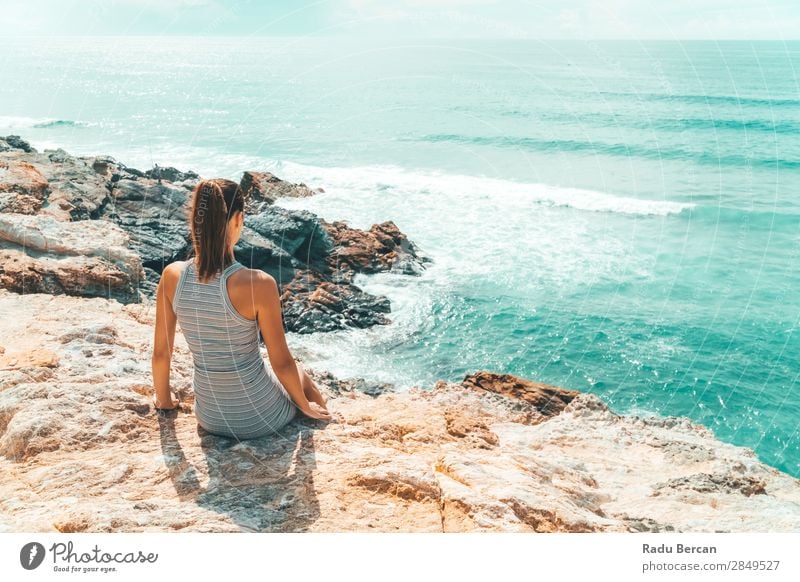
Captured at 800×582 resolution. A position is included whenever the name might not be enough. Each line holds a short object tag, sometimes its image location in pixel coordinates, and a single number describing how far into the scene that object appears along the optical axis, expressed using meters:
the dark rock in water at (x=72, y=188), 8.55
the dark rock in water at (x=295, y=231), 12.98
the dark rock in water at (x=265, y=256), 11.95
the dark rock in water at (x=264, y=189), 17.47
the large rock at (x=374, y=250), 14.02
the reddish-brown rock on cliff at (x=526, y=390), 6.48
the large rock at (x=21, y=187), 7.12
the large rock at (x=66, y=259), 5.57
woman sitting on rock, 3.03
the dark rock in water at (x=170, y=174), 19.38
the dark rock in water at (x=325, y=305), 11.18
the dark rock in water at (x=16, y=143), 18.47
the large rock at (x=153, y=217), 10.39
